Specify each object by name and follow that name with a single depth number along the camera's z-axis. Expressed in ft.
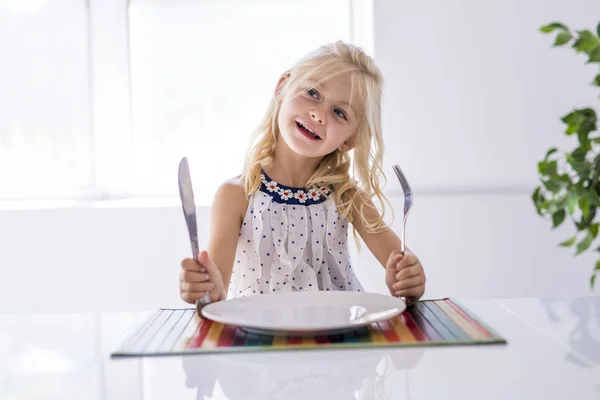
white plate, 2.59
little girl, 4.98
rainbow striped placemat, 2.51
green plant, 2.12
